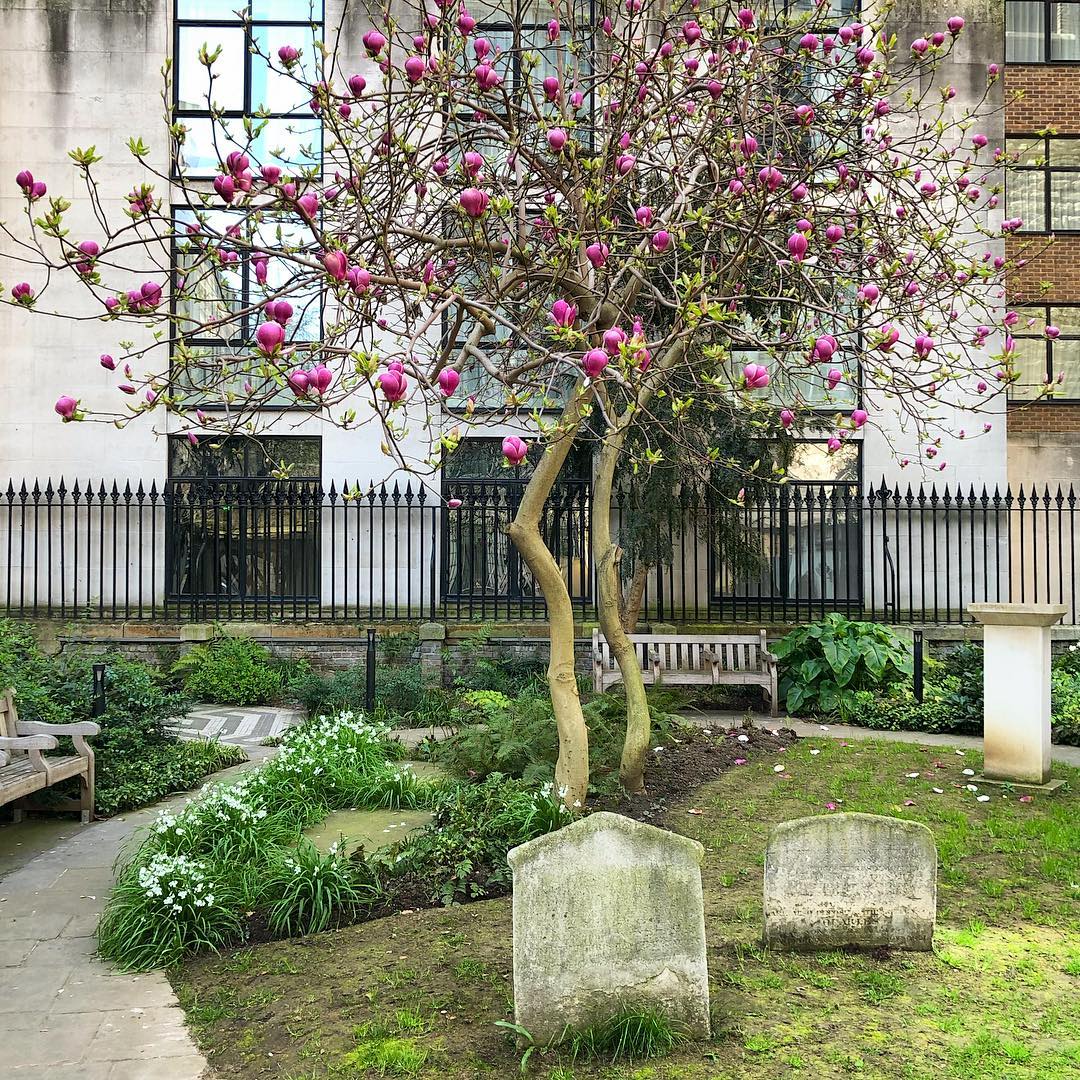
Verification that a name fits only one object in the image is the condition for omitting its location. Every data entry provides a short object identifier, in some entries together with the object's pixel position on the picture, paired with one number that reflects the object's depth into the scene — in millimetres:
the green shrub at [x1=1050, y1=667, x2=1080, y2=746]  10227
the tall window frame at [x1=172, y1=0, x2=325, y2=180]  16109
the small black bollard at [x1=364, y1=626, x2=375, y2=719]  11617
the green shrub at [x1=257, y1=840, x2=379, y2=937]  5148
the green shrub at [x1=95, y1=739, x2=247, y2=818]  7918
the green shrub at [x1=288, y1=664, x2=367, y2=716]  12180
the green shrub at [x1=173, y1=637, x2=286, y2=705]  13172
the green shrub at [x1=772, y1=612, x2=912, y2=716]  11766
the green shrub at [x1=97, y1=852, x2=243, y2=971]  4887
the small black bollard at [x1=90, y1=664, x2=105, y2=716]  8406
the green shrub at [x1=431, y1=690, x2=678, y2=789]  7488
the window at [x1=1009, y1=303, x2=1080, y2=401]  16891
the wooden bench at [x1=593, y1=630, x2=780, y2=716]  11609
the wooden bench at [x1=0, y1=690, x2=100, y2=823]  6645
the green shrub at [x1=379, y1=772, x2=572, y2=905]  5586
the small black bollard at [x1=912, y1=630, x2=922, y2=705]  11336
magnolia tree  4500
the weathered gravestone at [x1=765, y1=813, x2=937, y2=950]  4504
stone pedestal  7758
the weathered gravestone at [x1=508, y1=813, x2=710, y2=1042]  3814
